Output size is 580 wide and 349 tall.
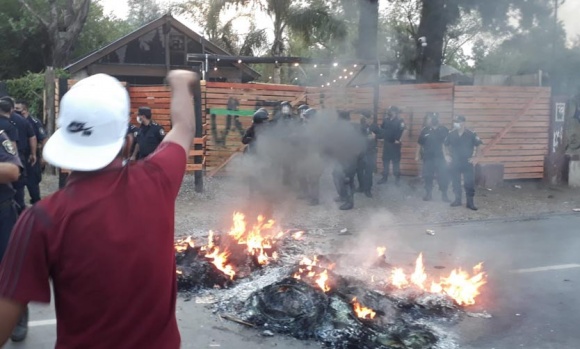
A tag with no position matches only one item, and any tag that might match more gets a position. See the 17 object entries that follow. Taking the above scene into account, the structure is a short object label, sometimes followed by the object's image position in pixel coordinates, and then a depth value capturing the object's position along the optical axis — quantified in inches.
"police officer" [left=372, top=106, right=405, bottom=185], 496.7
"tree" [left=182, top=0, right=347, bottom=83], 821.2
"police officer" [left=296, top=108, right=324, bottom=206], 405.1
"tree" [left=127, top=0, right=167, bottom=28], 1676.7
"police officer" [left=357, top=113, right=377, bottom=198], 451.2
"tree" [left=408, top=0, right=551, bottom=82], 626.8
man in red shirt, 64.3
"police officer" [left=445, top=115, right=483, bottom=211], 435.8
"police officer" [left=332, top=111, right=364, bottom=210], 428.8
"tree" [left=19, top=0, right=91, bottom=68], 787.4
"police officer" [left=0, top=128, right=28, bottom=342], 148.0
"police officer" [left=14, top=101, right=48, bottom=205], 339.9
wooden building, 743.1
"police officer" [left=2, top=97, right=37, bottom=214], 316.2
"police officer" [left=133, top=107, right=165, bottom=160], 400.5
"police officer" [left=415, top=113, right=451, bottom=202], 459.2
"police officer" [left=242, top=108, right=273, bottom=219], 366.9
